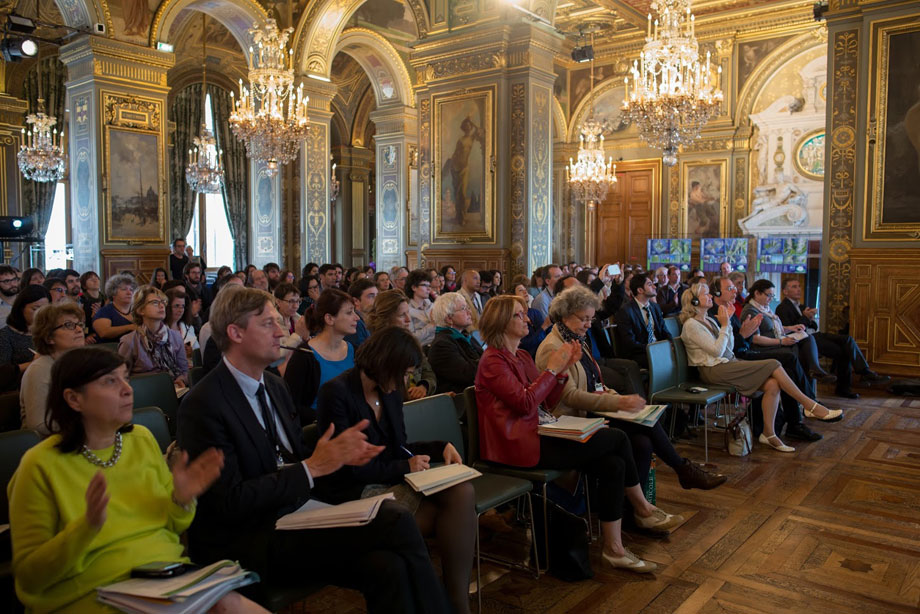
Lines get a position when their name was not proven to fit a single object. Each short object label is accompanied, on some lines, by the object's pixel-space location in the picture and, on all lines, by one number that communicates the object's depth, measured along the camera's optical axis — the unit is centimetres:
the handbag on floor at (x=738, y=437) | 531
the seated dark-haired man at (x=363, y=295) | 536
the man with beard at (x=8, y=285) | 606
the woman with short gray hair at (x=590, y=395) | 380
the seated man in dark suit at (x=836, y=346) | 742
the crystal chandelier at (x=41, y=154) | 1480
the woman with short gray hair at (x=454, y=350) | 440
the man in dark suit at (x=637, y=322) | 613
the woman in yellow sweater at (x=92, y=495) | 176
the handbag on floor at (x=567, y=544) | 326
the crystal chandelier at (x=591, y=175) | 1552
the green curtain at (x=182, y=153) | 1786
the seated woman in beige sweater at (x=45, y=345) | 307
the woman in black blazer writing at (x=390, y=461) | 261
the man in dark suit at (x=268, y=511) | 213
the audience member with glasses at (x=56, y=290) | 648
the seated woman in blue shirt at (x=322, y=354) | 363
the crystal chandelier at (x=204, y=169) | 1446
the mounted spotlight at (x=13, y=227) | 1255
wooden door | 1641
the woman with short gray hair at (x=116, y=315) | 539
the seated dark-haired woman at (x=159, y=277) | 885
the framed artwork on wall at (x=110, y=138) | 1027
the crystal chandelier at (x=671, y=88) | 970
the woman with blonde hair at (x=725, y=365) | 550
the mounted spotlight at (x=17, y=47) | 1027
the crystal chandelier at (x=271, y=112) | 1051
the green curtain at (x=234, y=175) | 1842
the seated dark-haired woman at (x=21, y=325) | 440
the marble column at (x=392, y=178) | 1512
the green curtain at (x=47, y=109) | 1658
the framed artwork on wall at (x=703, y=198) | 1512
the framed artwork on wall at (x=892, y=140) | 765
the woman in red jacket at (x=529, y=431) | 334
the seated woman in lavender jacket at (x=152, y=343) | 441
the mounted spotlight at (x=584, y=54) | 1355
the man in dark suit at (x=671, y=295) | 896
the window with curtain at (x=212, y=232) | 1919
